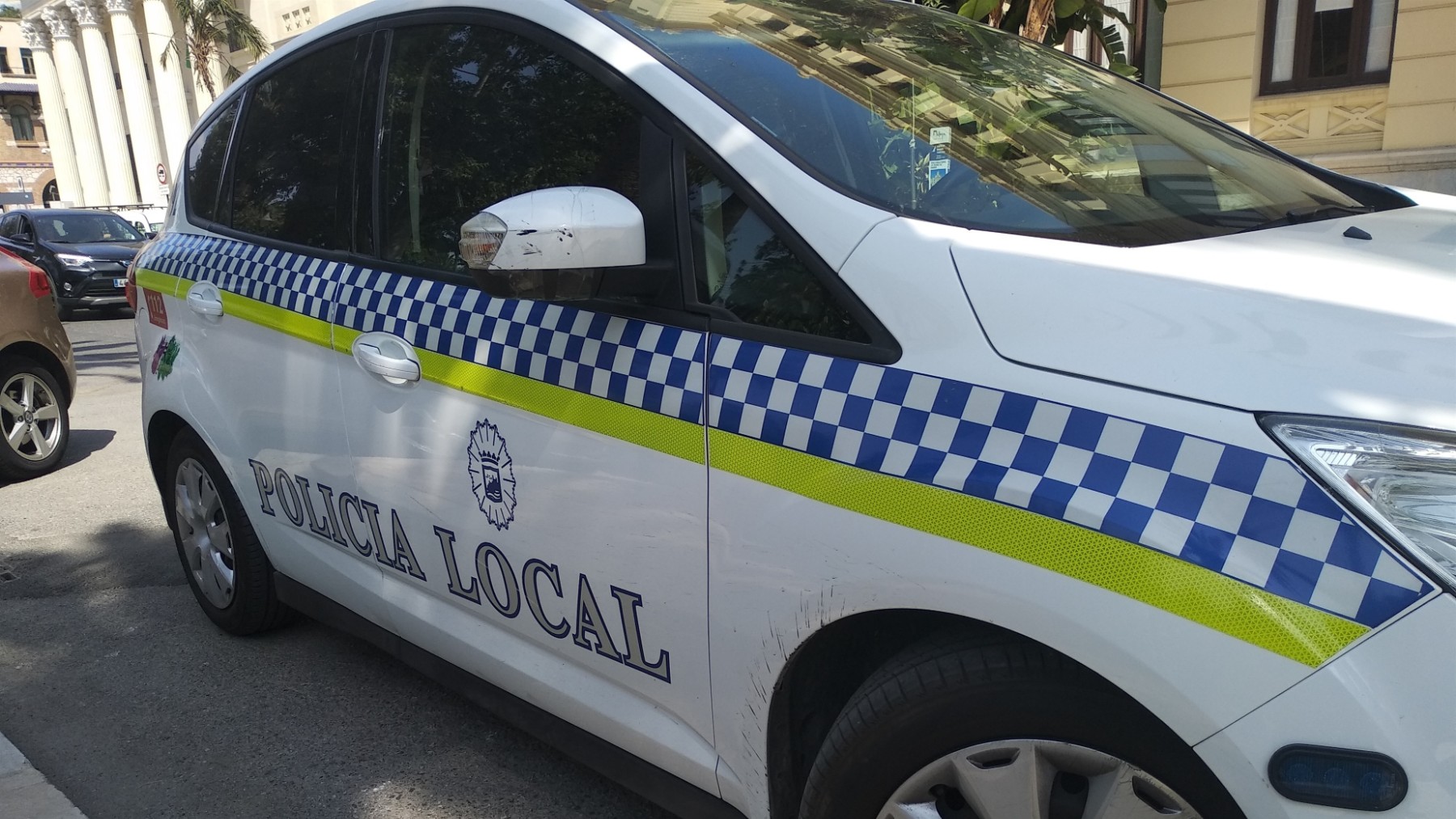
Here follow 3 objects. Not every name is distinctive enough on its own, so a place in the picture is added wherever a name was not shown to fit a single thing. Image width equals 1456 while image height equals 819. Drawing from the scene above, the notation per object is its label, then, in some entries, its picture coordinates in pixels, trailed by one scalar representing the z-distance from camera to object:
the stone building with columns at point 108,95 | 40.66
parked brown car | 5.88
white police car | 1.24
